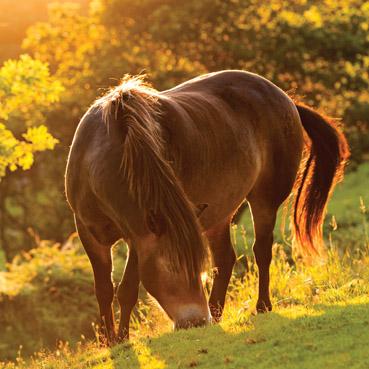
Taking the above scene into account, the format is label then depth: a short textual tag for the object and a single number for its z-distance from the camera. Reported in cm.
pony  1122
